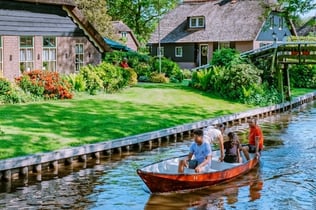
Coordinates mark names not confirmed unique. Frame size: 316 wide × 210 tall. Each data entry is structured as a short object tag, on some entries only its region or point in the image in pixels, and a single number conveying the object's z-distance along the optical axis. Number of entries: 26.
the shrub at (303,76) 45.31
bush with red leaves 27.36
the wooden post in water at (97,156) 18.87
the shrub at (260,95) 32.88
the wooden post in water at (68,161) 17.91
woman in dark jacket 17.00
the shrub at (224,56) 35.81
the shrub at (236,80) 32.97
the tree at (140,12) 80.69
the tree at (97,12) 56.81
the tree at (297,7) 31.73
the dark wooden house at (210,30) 56.38
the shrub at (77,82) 29.83
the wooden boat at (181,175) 14.44
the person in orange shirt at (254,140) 18.50
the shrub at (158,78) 40.88
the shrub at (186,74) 47.31
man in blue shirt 15.12
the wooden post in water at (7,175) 15.85
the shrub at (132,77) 35.00
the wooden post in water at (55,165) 17.33
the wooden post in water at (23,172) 16.33
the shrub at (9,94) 25.69
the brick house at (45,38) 28.46
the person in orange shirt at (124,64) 38.40
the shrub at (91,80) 30.51
